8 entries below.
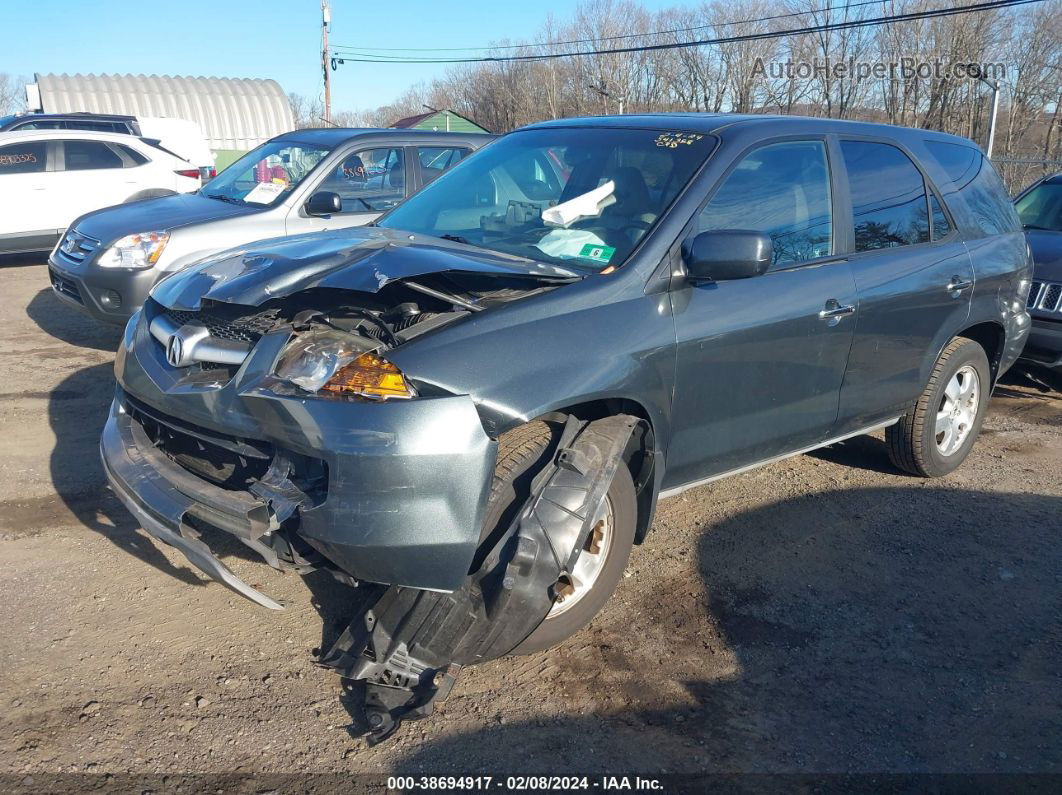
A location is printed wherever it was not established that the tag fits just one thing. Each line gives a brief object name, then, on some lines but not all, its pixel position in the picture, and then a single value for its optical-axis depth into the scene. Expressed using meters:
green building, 37.62
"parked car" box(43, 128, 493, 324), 6.84
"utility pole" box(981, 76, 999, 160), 19.12
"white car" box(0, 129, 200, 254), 11.05
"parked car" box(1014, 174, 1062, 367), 6.34
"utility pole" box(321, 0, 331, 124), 36.34
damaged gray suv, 2.74
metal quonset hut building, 33.72
